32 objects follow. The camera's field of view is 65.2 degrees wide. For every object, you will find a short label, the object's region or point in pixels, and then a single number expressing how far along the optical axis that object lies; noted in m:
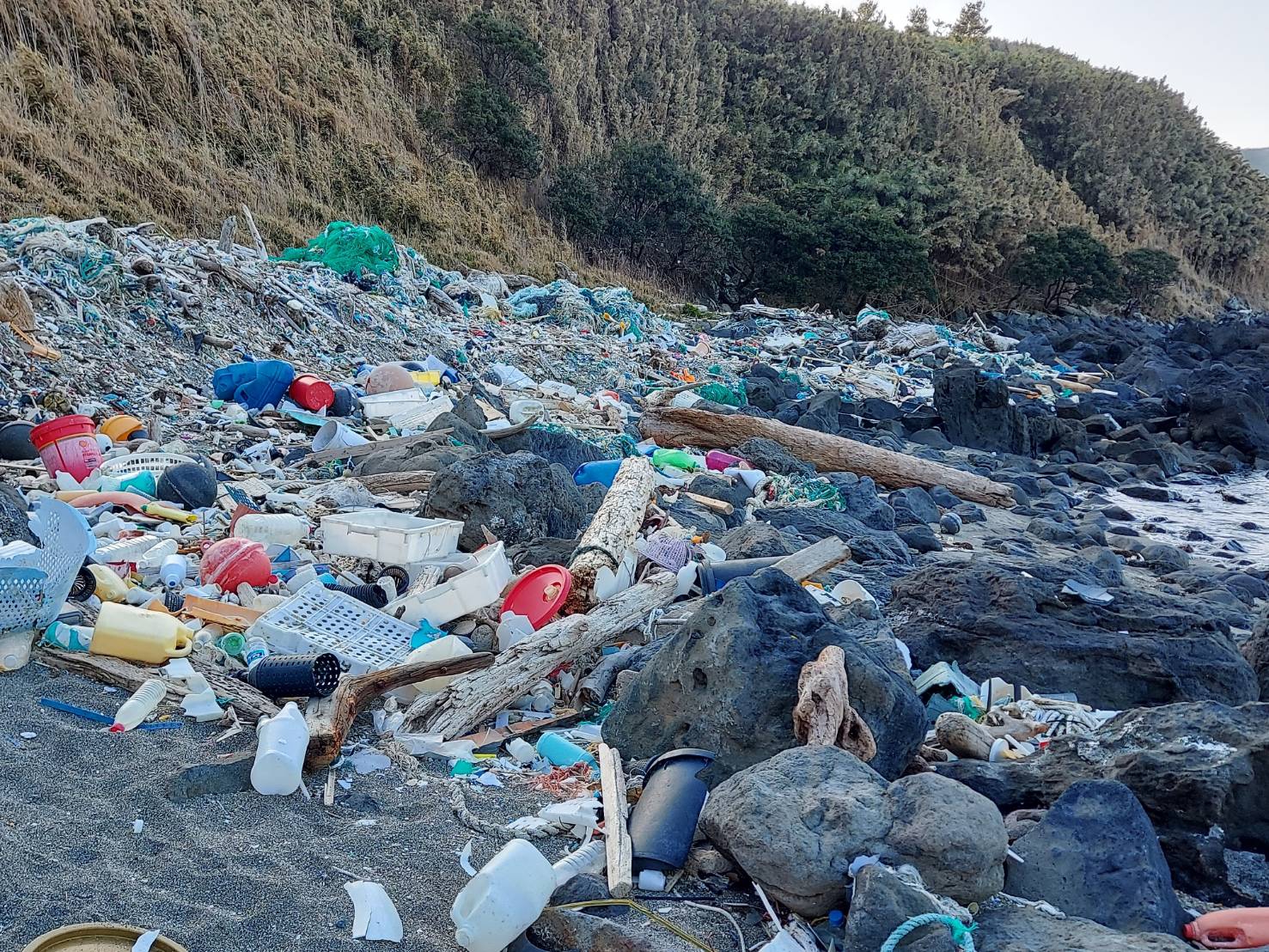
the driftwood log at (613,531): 4.00
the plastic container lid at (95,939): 1.71
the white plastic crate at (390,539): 4.10
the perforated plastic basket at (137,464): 5.14
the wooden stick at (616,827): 2.19
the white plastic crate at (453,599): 3.71
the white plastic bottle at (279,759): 2.52
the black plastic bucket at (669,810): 2.29
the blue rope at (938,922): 1.85
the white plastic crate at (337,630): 3.35
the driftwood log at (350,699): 2.68
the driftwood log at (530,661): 3.05
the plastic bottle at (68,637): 3.09
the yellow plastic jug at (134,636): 3.09
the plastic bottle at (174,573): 3.79
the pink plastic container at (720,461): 7.63
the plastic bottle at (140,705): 2.75
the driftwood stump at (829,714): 2.63
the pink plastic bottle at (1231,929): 2.10
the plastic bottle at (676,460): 7.39
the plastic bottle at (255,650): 3.26
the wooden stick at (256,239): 11.22
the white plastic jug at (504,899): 1.96
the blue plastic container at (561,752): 2.95
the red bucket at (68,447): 5.04
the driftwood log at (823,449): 8.21
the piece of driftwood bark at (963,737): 2.97
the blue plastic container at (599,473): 6.16
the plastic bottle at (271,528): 4.35
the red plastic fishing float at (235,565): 3.84
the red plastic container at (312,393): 7.15
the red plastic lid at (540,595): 3.85
